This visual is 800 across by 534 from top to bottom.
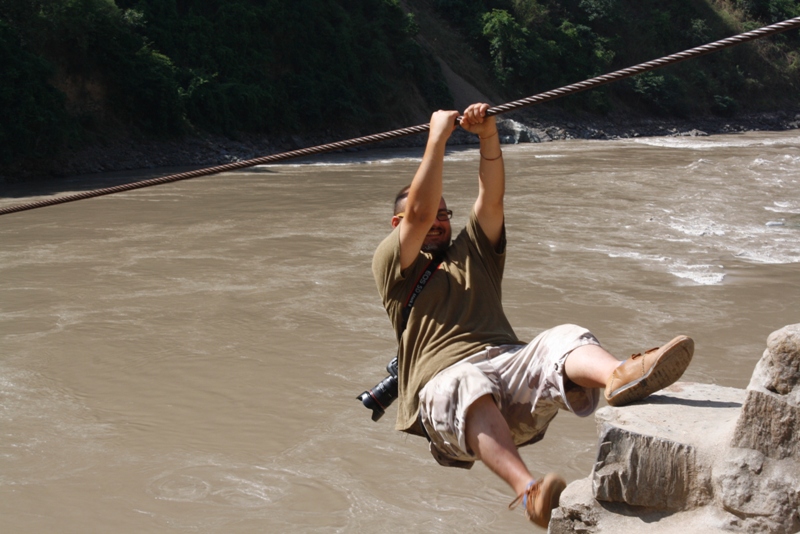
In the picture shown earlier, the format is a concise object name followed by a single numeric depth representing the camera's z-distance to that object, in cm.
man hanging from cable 288
